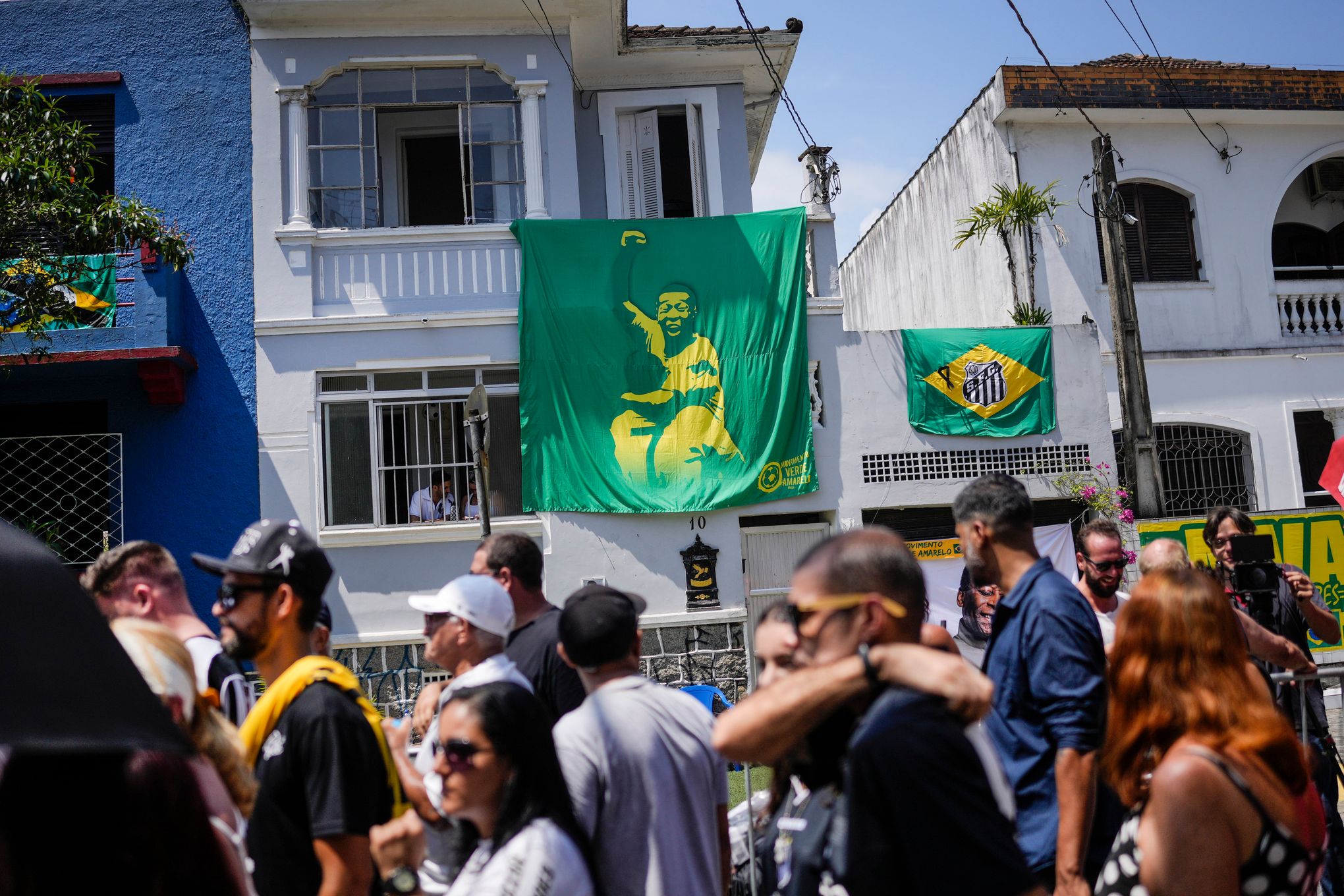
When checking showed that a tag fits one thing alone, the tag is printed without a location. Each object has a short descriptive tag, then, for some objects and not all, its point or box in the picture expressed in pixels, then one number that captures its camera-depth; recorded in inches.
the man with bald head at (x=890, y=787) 83.3
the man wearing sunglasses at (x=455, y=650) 128.9
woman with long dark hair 107.6
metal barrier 217.5
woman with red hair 104.9
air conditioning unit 674.2
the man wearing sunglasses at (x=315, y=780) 112.8
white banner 463.2
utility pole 490.6
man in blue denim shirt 132.4
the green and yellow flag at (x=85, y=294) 413.7
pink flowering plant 494.0
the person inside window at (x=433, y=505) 473.1
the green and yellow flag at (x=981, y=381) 506.6
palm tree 573.6
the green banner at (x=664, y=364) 466.9
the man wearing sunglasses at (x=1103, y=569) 199.6
